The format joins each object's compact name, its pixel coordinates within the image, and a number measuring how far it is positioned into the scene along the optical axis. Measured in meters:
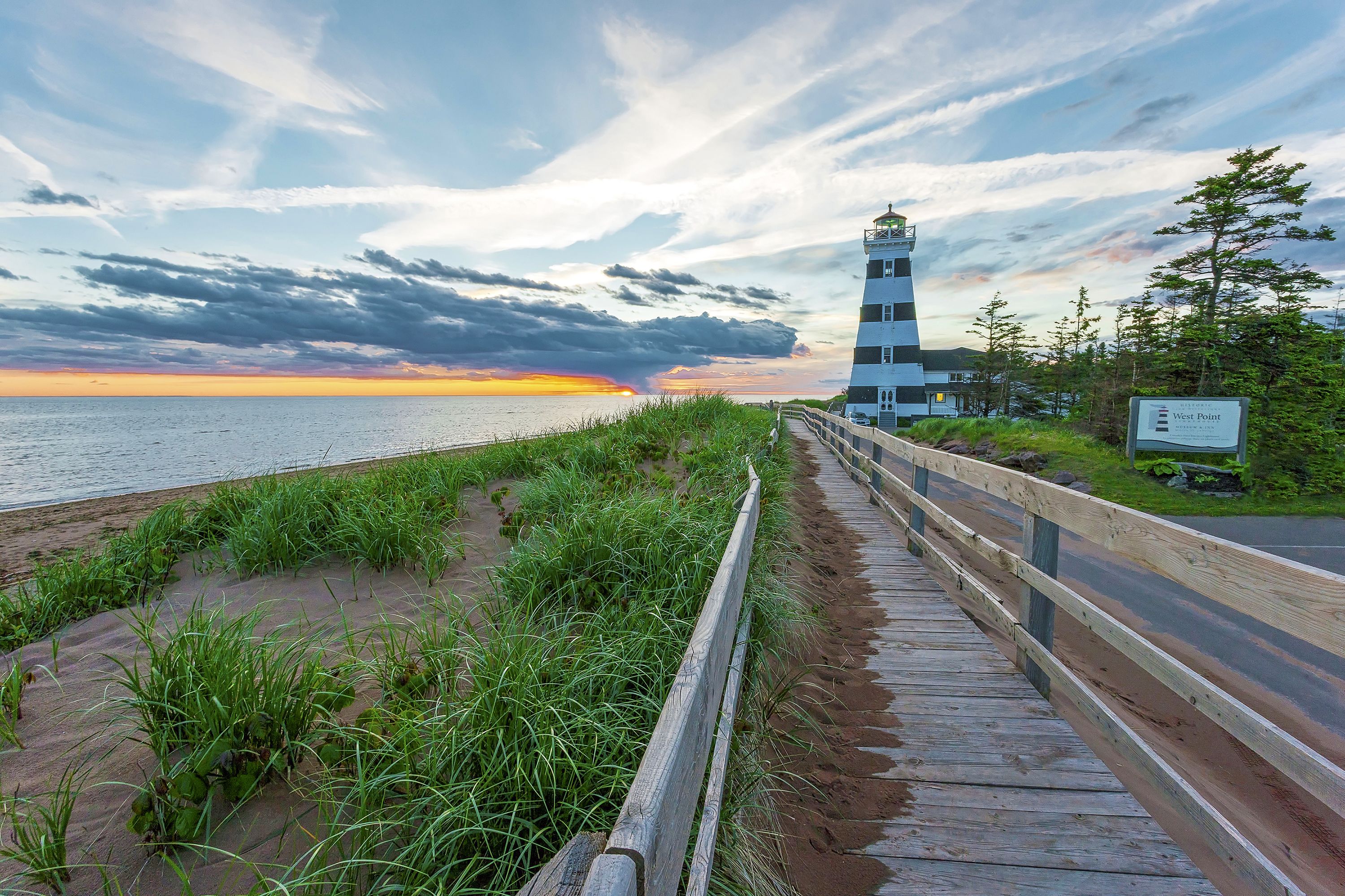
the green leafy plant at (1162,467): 13.52
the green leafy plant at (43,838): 1.67
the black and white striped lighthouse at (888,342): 33.12
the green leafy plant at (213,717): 1.92
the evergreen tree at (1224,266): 15.46
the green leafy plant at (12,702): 2.40
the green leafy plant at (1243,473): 12.94
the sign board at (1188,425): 12.56
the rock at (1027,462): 15.98
